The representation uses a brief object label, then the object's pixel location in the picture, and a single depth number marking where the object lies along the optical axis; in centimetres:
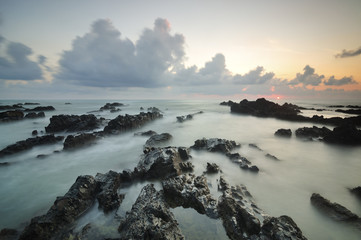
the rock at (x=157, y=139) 1123
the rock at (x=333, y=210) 428
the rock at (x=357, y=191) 558
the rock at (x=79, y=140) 1018
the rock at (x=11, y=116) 2141
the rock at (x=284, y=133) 1369
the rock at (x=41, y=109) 3348
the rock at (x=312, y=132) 1320
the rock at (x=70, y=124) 1503
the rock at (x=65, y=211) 364
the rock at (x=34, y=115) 2419
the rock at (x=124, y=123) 1429
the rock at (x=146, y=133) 1382
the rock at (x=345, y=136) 1155
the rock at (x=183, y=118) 2183
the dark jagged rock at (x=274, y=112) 1844
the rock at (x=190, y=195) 447
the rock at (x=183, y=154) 822
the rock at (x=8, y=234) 375
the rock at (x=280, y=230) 325
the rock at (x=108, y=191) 468
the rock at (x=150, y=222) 320
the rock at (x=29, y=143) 933
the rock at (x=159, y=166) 641
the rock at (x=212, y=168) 695
